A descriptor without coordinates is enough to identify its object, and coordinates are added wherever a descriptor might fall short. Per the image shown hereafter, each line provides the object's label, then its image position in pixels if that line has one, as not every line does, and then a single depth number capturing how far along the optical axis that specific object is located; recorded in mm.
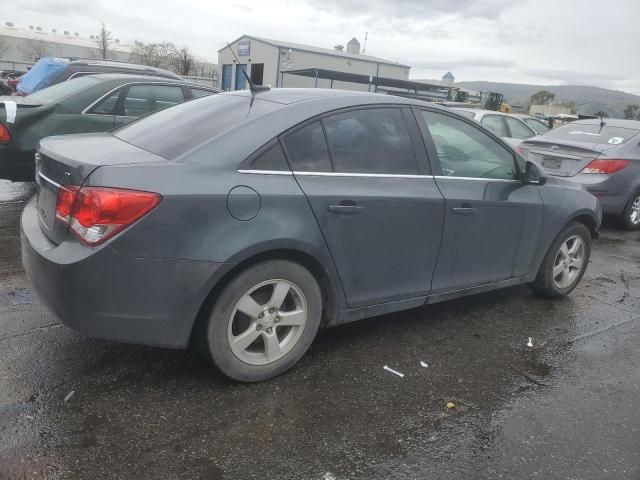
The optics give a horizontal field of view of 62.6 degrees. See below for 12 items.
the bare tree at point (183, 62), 56438
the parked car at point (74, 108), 5457
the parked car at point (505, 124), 9500
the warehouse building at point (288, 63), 45312
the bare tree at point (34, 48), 78500
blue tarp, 8055
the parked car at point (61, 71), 7977
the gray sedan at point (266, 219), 2457
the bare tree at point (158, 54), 63369
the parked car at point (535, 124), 11341
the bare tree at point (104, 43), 66625
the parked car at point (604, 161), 7152
